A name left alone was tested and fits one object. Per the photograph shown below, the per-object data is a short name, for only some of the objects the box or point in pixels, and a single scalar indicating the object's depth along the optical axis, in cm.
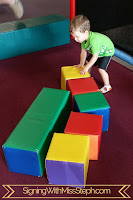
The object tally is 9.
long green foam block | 141
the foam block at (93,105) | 170
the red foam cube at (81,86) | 190
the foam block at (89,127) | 150
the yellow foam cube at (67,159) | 133
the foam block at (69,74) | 207
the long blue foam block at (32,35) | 287
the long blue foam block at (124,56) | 274
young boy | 193
